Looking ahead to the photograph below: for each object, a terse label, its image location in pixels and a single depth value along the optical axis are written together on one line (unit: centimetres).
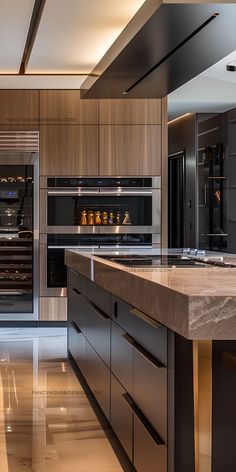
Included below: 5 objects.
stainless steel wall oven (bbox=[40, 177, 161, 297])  729
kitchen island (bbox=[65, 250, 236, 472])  203
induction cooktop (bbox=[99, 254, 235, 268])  351
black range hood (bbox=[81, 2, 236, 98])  288
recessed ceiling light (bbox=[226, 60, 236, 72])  671
